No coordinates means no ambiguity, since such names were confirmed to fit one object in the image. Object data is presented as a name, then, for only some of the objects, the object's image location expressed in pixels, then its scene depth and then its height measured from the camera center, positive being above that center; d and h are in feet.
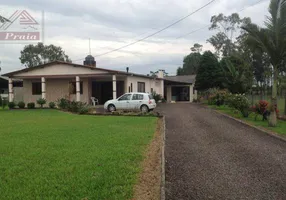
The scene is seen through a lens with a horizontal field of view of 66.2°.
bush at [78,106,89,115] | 47.79 -2.68
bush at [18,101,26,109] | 61.22 -1.87
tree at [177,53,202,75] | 168.30 +26.08
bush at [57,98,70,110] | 54.21 -1.50
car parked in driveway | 49.05 -1.30
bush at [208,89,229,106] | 62.99 -0.44
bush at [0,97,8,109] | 62.11 -1.29
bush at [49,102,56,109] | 58.81 -1.88
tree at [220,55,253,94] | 57.99 +4.68
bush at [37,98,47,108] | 60.22 -0.80
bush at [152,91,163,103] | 78.96 +0.38
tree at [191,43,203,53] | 170.82 +38.08
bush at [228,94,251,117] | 41.30 -1.46
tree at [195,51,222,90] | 90.01 +9.70
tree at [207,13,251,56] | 121.85 +34.86
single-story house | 62.30 +5.07
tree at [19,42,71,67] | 142.70 +28.93
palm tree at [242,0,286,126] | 30.04 +8.35
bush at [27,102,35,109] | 61.04 -1.90
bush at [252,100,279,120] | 36.47 -2.02
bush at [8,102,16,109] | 60.53 -1.82
